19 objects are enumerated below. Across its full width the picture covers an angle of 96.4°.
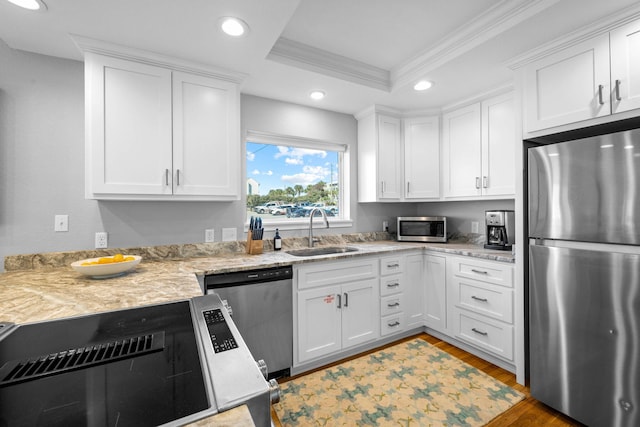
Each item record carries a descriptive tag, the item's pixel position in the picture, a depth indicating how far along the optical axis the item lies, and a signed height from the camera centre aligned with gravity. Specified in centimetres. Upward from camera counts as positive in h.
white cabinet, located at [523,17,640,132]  156 +79
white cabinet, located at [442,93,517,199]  254 +61
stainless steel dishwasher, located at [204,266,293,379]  190 -66
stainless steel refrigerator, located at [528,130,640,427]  145 -37
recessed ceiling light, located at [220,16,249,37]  164 +112
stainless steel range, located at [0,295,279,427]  54 -37
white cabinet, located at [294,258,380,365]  220 -76
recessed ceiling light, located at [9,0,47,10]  145 +110
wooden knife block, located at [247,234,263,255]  243 -26
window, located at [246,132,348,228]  282 +39
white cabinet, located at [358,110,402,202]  308 +62
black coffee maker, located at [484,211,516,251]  238 -14
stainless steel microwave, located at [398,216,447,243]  308 -17
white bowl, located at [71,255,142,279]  152 -28
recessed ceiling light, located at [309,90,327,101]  265 +113
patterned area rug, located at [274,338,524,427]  172 -122
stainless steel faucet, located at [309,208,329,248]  284 -10
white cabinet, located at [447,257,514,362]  218 -75
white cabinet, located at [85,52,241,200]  182 +58
